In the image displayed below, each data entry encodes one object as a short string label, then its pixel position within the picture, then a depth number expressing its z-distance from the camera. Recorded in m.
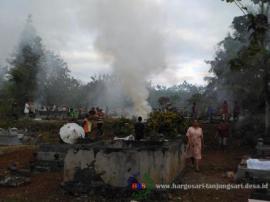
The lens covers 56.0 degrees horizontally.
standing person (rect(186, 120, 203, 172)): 8.61
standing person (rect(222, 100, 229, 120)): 14.39
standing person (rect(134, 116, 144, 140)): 8.99
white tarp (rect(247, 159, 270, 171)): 7.49
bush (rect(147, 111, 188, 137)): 9.45
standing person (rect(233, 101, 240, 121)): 14.27
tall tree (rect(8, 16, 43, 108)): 24.91
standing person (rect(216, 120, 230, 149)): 12.45
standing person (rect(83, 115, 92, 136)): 10.85
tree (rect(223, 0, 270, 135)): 4.77
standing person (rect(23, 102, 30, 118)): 18.83
